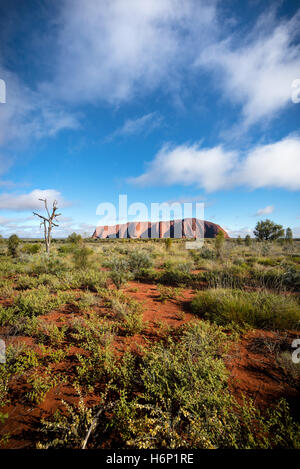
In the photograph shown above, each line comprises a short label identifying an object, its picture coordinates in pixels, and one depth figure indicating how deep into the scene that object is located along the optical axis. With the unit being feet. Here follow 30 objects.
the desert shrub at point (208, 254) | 41.60
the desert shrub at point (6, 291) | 18.93
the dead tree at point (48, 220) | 46.92
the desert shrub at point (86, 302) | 15.66
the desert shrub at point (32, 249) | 54.69
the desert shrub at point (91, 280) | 21.77
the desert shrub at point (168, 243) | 63.39
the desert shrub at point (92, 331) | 10.86
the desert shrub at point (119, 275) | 23.09
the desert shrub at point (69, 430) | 5.48
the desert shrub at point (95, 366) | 8.29
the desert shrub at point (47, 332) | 11.25
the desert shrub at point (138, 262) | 31.99
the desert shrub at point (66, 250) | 51.74
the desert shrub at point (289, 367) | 8.29
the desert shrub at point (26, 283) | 21.54
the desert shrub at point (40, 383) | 7.47
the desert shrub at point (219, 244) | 41.08
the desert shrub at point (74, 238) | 82.22
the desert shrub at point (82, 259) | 30.71
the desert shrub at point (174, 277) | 25.36
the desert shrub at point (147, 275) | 27.22
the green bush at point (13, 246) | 50.25
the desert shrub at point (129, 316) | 12.37
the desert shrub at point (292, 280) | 21.04
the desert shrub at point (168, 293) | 19.37
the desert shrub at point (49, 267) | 27.68
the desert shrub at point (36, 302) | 14.66
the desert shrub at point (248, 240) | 79.36
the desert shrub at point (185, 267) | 27.45
